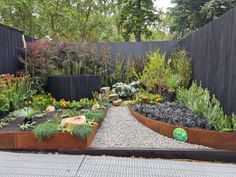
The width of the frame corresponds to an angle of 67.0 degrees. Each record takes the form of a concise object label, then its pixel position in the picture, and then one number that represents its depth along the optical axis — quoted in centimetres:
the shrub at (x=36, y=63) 404
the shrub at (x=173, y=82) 421
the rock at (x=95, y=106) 352
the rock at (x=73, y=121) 243
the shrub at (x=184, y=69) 430
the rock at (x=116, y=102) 419
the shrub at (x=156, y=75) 431
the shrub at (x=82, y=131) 224
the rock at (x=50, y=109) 343
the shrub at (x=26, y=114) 268
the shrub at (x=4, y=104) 296
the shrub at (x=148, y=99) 375
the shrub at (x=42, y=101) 351
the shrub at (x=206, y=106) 237
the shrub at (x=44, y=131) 226
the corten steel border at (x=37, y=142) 228
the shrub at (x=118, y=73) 560
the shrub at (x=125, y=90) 464
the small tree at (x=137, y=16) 900
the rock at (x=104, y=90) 446
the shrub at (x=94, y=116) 279
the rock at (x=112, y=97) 435
